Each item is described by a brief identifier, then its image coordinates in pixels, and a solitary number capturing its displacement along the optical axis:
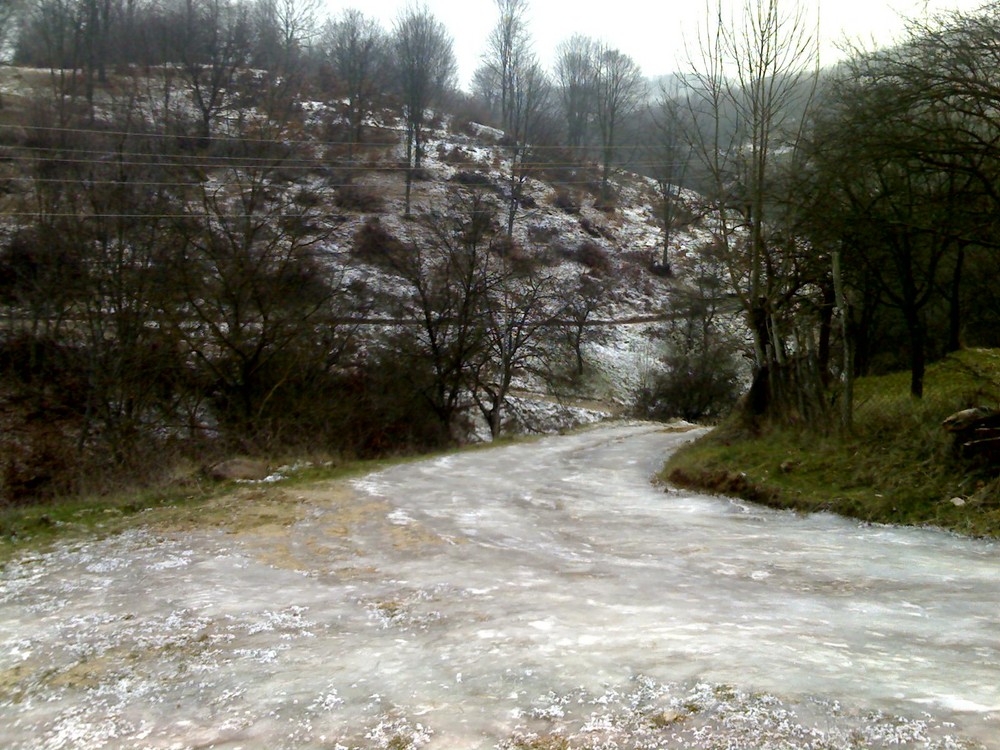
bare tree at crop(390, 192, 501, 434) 35.97
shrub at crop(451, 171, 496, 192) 66.38
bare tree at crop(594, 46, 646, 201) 73.94
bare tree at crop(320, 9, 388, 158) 70.38
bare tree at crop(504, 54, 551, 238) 67.31
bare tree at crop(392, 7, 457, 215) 68.38
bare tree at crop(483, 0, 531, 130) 75.12
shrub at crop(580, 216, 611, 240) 66.49
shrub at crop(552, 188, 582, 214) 68.94
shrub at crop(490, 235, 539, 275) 42.31
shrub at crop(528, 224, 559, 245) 62.04
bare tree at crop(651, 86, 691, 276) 51.78
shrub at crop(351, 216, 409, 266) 50.11
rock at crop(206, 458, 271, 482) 13.30
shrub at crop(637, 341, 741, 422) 45.94
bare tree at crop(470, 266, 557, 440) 37.91
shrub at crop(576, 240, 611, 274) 61.38
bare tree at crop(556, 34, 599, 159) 78.62
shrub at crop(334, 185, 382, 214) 57.78
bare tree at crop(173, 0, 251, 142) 60.03
